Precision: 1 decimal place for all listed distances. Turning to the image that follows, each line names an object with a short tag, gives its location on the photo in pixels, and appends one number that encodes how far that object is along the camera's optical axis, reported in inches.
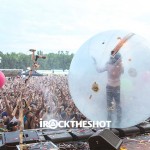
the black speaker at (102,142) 173.8
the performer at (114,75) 187.8
